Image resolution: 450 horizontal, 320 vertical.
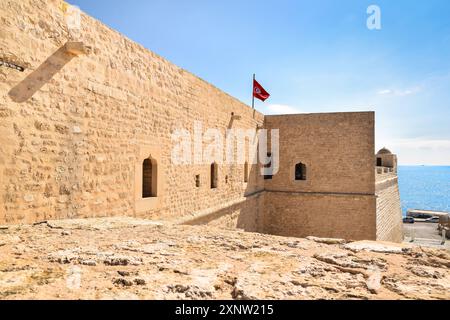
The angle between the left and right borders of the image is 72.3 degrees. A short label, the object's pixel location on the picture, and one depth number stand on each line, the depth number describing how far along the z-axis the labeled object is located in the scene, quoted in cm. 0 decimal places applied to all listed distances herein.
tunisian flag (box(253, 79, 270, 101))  1225
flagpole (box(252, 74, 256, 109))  1230
